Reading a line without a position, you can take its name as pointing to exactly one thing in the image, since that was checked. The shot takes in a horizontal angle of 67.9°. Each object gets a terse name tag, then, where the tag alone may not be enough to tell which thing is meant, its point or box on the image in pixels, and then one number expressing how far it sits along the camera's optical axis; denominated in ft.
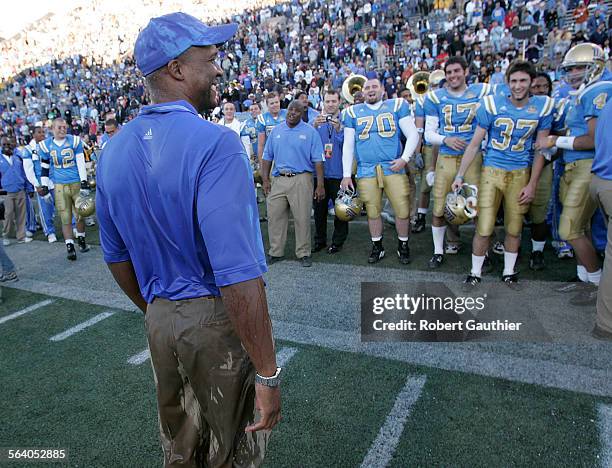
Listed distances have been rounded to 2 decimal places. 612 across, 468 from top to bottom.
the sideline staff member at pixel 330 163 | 19.63
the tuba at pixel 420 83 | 23.39
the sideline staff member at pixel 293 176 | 17.71
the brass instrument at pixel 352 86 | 23.45
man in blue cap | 3.99
